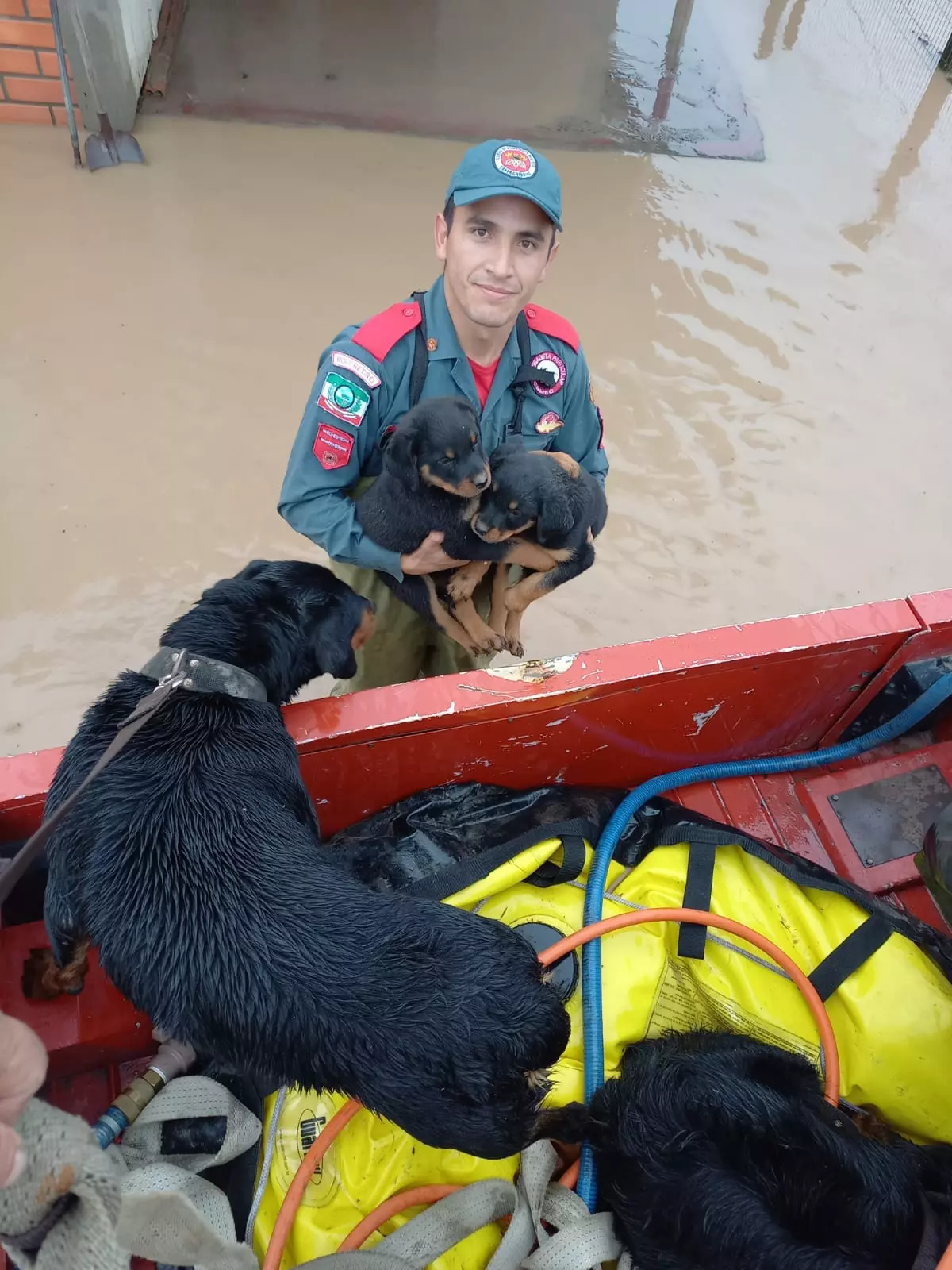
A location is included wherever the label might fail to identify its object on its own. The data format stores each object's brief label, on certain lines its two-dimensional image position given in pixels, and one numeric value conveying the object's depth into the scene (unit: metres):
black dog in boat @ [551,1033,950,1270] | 1.64
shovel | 4.93
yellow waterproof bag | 1.92
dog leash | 1.24
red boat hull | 2.00
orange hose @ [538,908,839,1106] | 1.97
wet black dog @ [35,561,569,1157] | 1.61
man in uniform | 2.10
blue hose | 1.97
